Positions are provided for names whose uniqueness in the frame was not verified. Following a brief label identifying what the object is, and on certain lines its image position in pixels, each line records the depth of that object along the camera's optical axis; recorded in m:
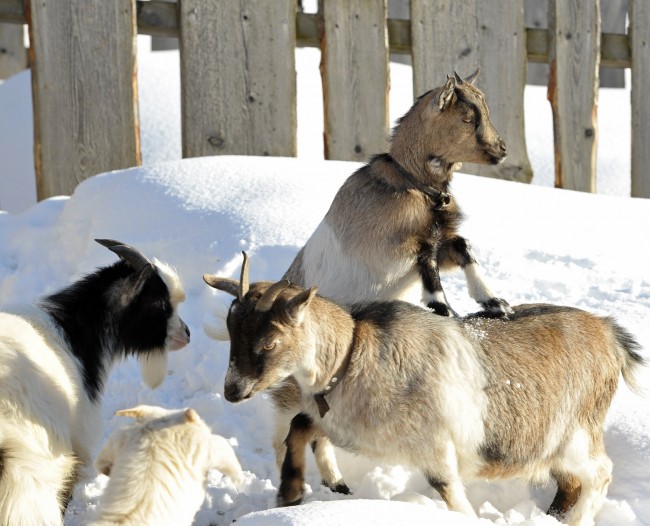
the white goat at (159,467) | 6.54
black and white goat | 7.27
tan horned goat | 7.41
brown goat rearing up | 8.79
